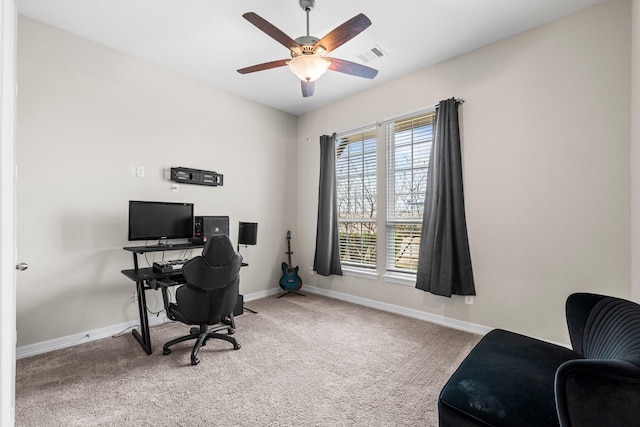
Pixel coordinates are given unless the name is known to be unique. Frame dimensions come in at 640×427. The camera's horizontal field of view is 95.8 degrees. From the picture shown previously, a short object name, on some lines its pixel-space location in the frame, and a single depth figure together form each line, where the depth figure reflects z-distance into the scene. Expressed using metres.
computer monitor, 2.96
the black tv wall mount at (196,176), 3.45
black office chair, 2.42
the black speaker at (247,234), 3.77
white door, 0.70
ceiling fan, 2.01
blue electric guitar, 4.49
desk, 2.61
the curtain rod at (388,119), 3.18
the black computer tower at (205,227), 3.36
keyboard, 2.77
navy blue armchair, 0.90
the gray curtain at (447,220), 3.08
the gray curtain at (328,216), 4.30
